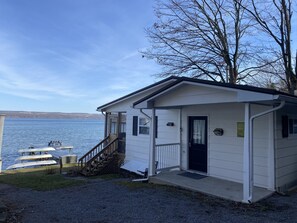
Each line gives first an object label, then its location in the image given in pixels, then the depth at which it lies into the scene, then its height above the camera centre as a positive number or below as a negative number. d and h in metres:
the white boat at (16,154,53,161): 18.45 -2.95
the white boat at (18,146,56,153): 19.31 -2.43
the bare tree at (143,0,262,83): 13.96 +5.32
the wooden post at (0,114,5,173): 9.46 -0.08
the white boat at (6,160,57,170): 17.14 -3.33
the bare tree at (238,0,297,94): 13.05 +5.34
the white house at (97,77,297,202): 5.49 -0.25
